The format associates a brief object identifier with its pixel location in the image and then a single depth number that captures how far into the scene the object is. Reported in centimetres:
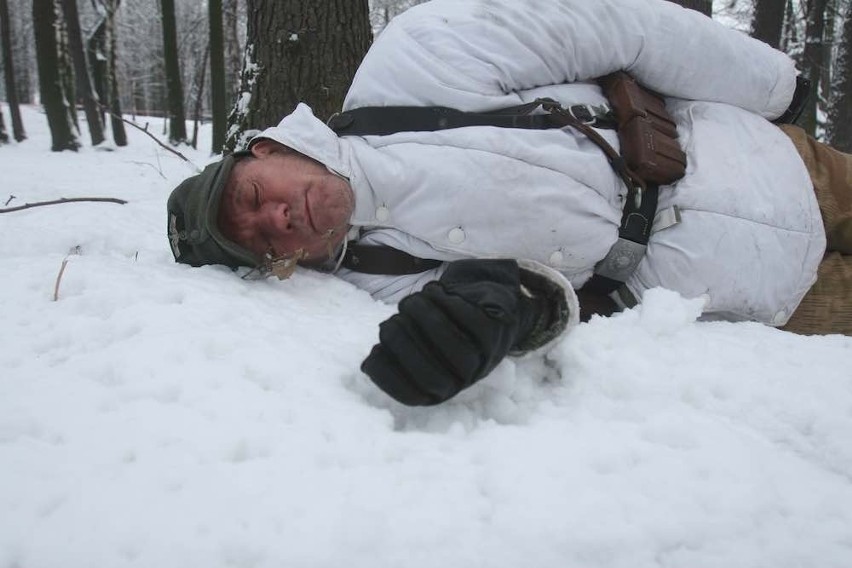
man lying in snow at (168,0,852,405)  185
